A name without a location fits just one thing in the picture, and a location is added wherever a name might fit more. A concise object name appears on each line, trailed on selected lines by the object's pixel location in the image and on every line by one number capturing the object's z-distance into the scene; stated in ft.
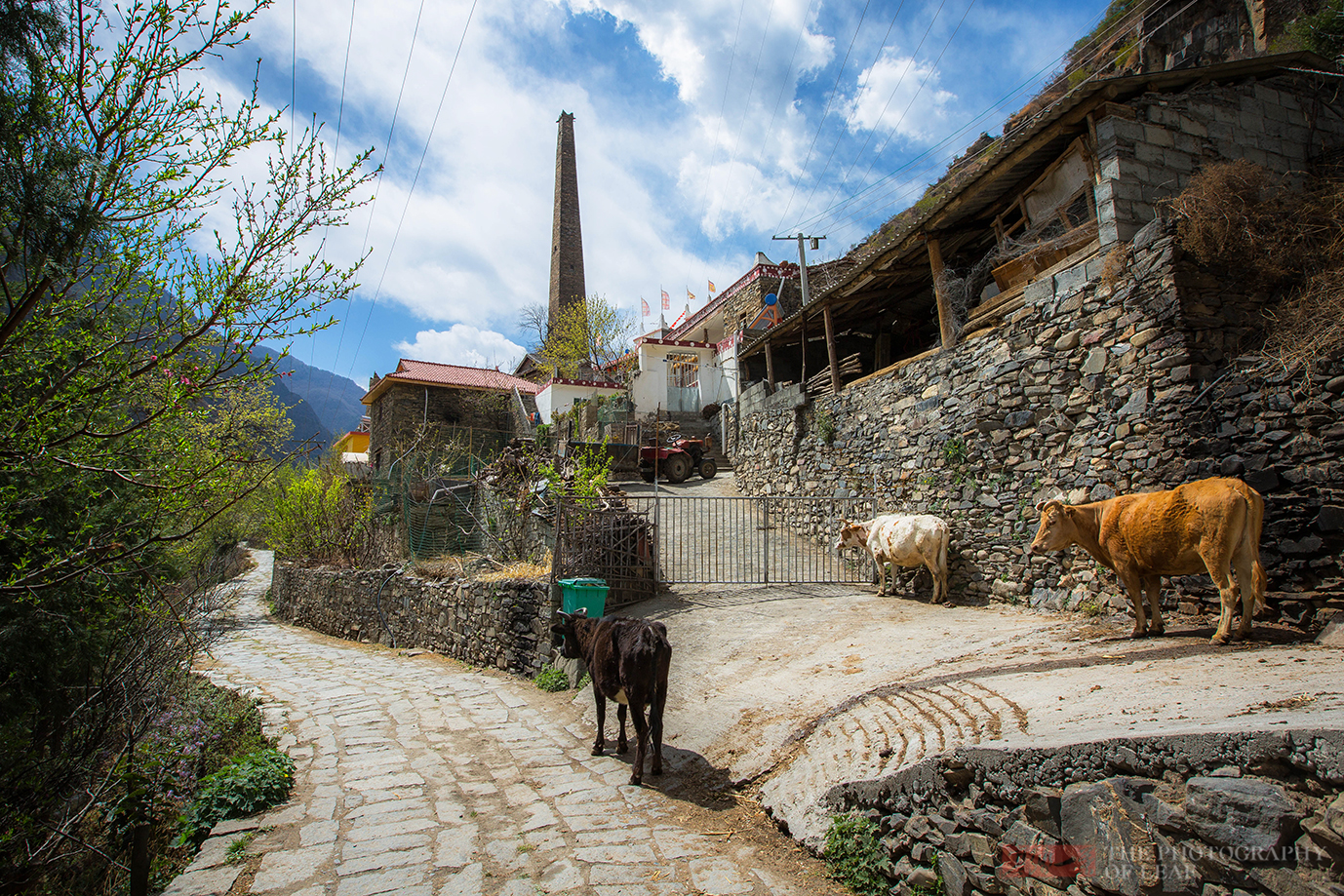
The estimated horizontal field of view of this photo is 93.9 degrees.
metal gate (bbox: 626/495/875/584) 32.27
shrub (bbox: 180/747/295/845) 13.44
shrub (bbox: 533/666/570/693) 23.53
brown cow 14.10
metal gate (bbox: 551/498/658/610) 27.45
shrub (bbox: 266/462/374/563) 47.14
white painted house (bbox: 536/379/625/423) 75.00
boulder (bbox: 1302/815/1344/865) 5.82
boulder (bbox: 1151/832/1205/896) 6.59
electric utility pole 39.91
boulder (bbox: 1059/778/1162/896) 6.95
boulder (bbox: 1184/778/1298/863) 6.16
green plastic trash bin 23.68
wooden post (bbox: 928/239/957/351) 30.63
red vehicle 55.88
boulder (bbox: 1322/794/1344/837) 5.84
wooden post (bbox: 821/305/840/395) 39.88
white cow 26.68
